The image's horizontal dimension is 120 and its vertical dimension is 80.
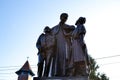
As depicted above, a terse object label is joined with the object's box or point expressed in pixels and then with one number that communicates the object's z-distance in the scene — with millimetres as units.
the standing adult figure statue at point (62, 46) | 8886
